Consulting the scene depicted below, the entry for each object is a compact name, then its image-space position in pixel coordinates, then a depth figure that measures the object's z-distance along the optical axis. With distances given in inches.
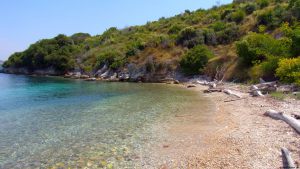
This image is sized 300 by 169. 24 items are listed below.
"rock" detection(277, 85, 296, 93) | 739.8
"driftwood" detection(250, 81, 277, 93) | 790.0
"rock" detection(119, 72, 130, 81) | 1693.5
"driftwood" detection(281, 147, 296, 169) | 291.1
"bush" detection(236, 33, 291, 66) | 1053.5
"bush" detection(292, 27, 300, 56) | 962.7
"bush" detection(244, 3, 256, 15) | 1800.4
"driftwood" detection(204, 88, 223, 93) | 976.3
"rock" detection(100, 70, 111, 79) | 1873.7
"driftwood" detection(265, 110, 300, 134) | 419.8
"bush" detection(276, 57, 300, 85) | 807.0
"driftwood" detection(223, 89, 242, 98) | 805.9
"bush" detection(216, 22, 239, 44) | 1619.6
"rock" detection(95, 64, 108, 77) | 1966.5
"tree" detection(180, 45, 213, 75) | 1410.6
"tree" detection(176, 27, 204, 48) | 1696.0
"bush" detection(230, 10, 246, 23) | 1767.8
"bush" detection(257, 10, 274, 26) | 1491.3
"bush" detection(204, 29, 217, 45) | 1670.7
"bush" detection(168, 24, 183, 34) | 2047.0
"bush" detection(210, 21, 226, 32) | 1754.1
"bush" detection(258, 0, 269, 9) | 1795.0
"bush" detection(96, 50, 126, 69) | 1868.9
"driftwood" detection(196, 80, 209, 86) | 1227.1
